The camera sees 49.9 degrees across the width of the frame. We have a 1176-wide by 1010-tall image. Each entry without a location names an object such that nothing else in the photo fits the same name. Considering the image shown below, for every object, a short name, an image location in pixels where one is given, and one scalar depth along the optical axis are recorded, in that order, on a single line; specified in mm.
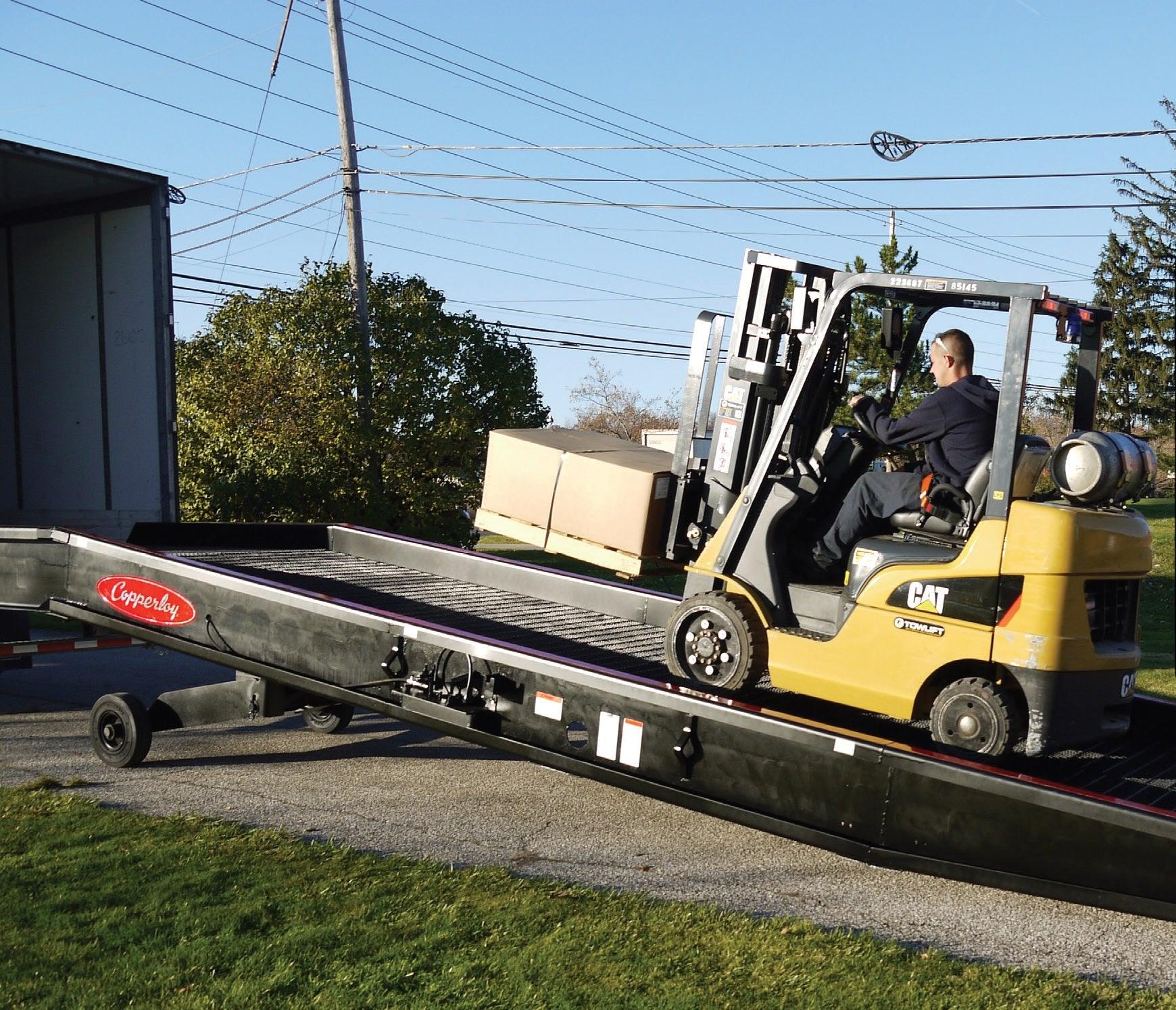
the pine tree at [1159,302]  47312
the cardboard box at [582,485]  6234
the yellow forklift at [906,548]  4887
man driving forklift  5238
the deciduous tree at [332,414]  19391
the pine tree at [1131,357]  47938
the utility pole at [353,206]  20703
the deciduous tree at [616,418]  68812
